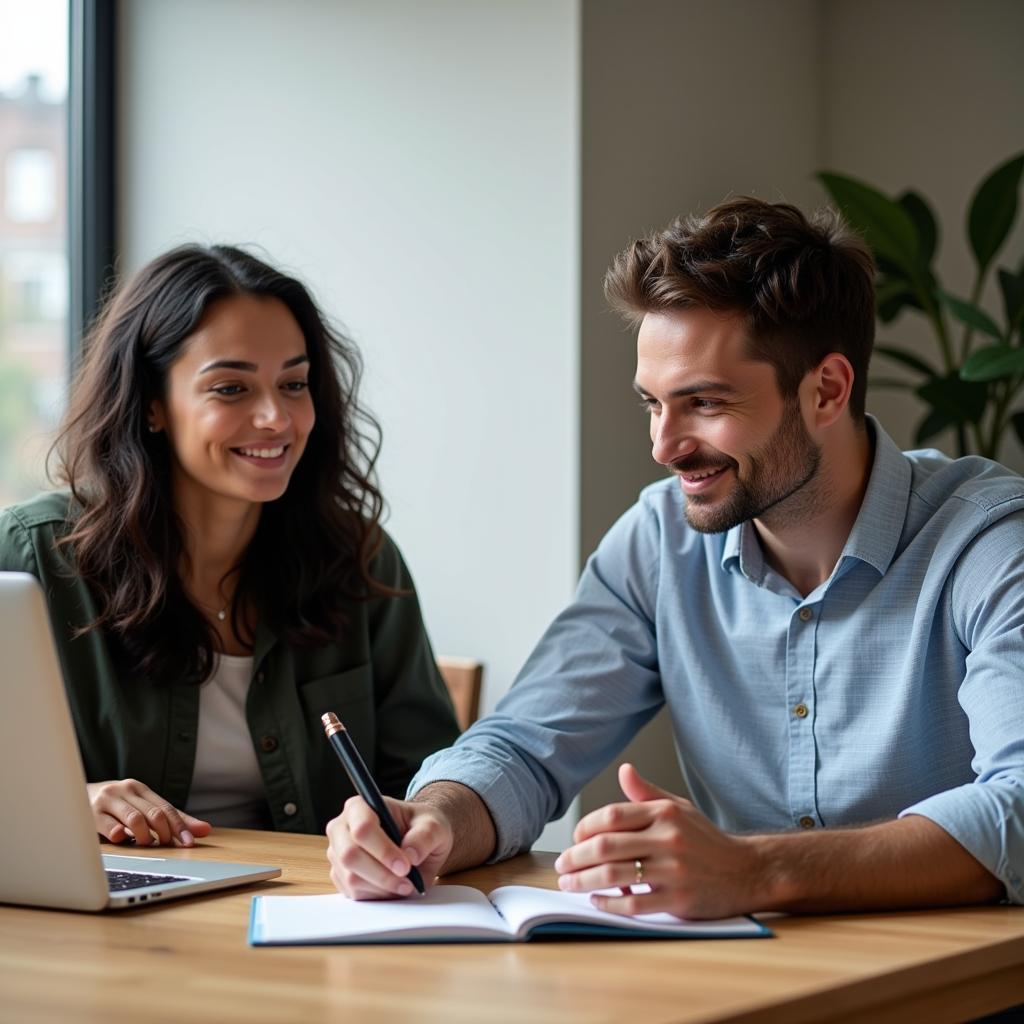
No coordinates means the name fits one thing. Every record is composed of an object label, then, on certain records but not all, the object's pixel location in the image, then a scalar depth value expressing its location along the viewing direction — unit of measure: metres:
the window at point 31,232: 3.06
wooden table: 1.00
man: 1.64
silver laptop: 1.23
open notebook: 1.18
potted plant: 3.04
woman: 2.01
